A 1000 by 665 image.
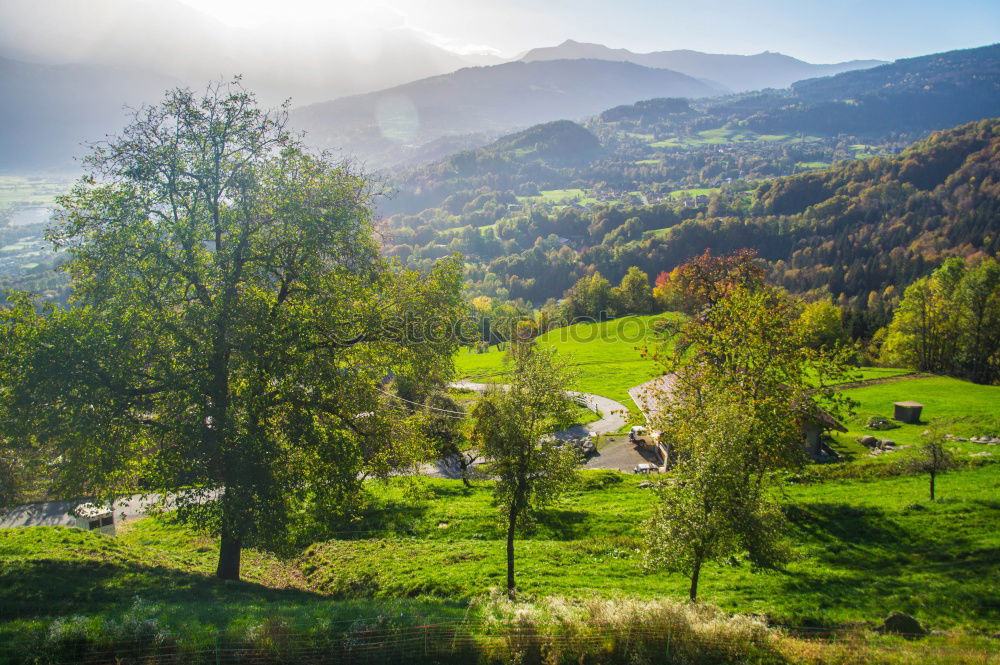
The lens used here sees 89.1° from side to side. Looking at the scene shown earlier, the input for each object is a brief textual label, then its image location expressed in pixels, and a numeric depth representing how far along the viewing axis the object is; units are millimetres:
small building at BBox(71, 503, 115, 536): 25484
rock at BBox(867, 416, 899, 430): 41219
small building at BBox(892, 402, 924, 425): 41344
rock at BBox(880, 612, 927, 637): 13281
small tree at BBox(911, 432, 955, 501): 22891
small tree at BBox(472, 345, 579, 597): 16031
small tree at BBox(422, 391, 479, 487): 34969
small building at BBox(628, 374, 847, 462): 35438
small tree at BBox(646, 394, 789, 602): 13055
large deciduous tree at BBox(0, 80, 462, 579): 14109
